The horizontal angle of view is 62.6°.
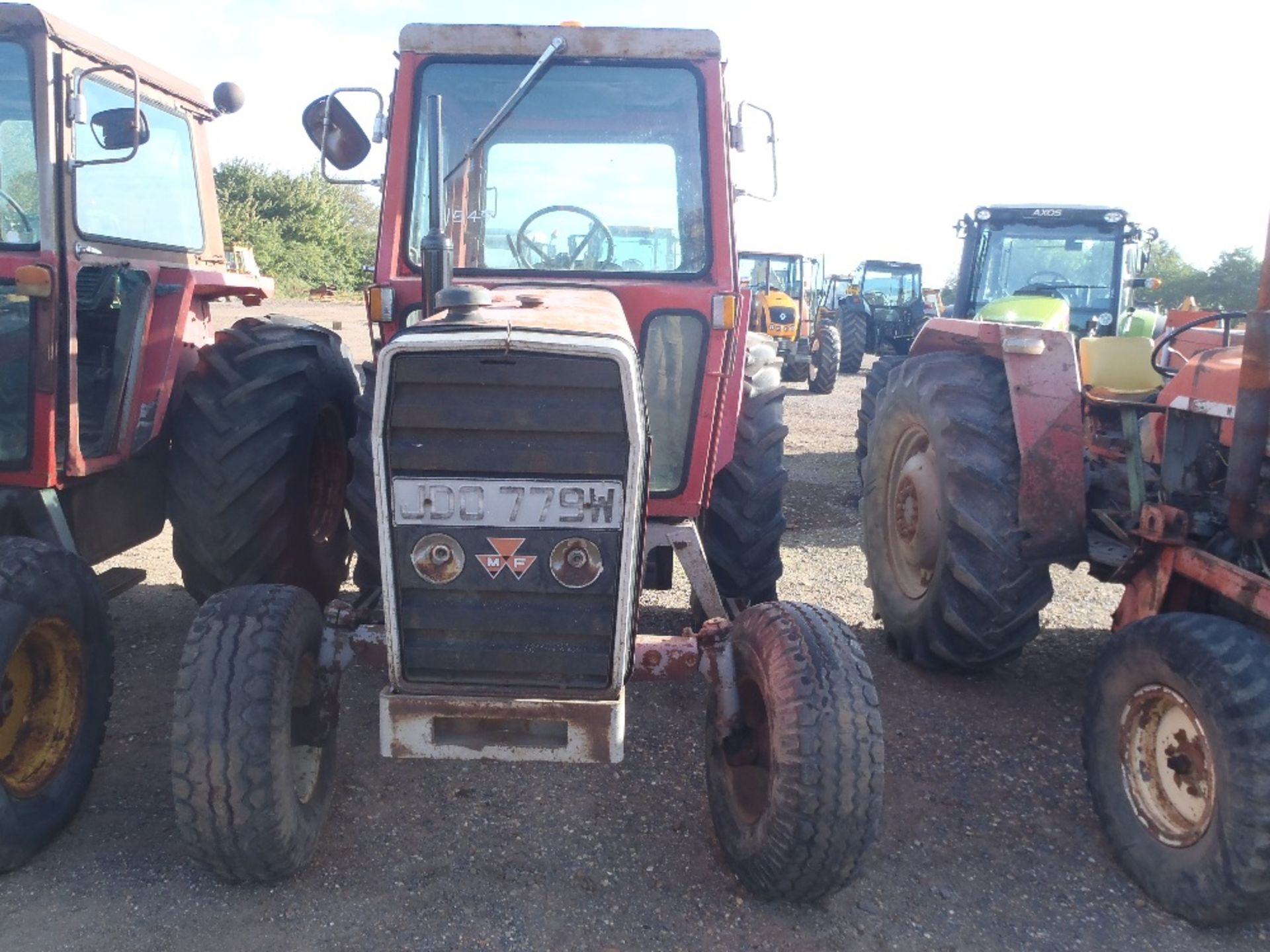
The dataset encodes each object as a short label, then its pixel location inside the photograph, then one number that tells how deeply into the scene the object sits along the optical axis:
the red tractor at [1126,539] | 2.68
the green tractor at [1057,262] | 7.88
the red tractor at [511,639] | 2.54
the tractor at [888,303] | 21.31
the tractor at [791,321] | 16.36
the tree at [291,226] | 31.14
